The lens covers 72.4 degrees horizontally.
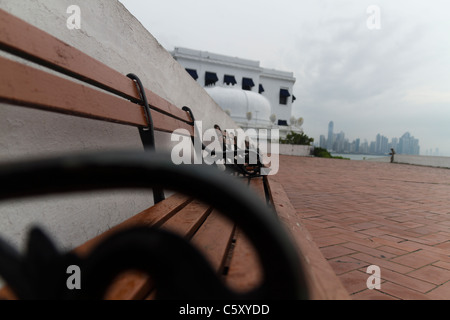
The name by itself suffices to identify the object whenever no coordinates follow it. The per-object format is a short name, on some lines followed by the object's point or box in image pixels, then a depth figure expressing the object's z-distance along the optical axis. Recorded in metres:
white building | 29.61
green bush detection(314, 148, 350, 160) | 20.39
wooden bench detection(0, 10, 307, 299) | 0.43
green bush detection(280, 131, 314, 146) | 21.72
